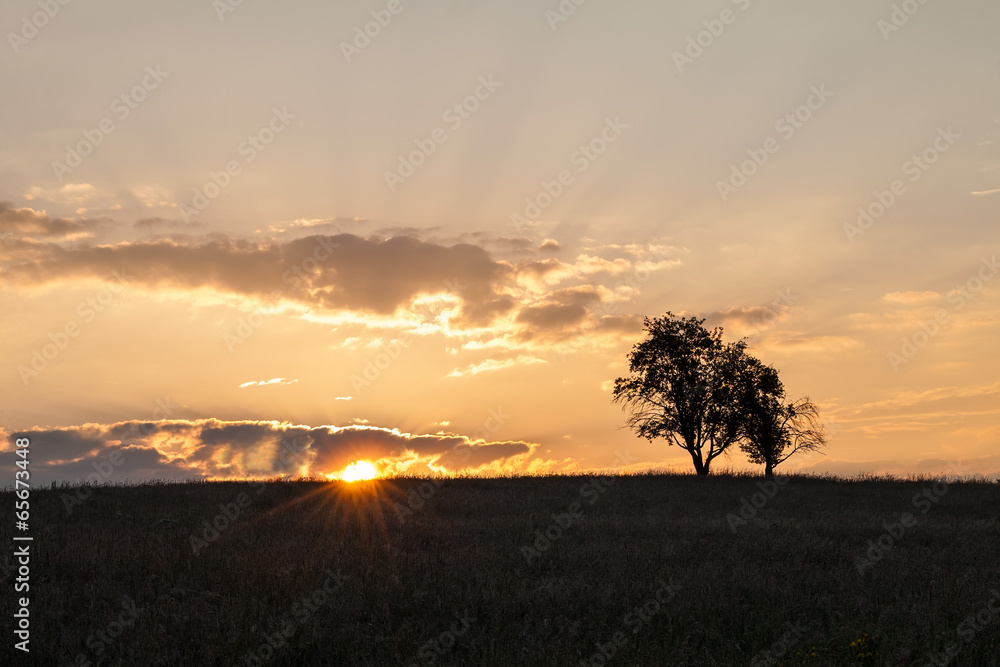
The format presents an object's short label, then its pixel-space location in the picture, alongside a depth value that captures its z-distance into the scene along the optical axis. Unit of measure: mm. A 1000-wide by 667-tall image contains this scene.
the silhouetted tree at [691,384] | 42938
